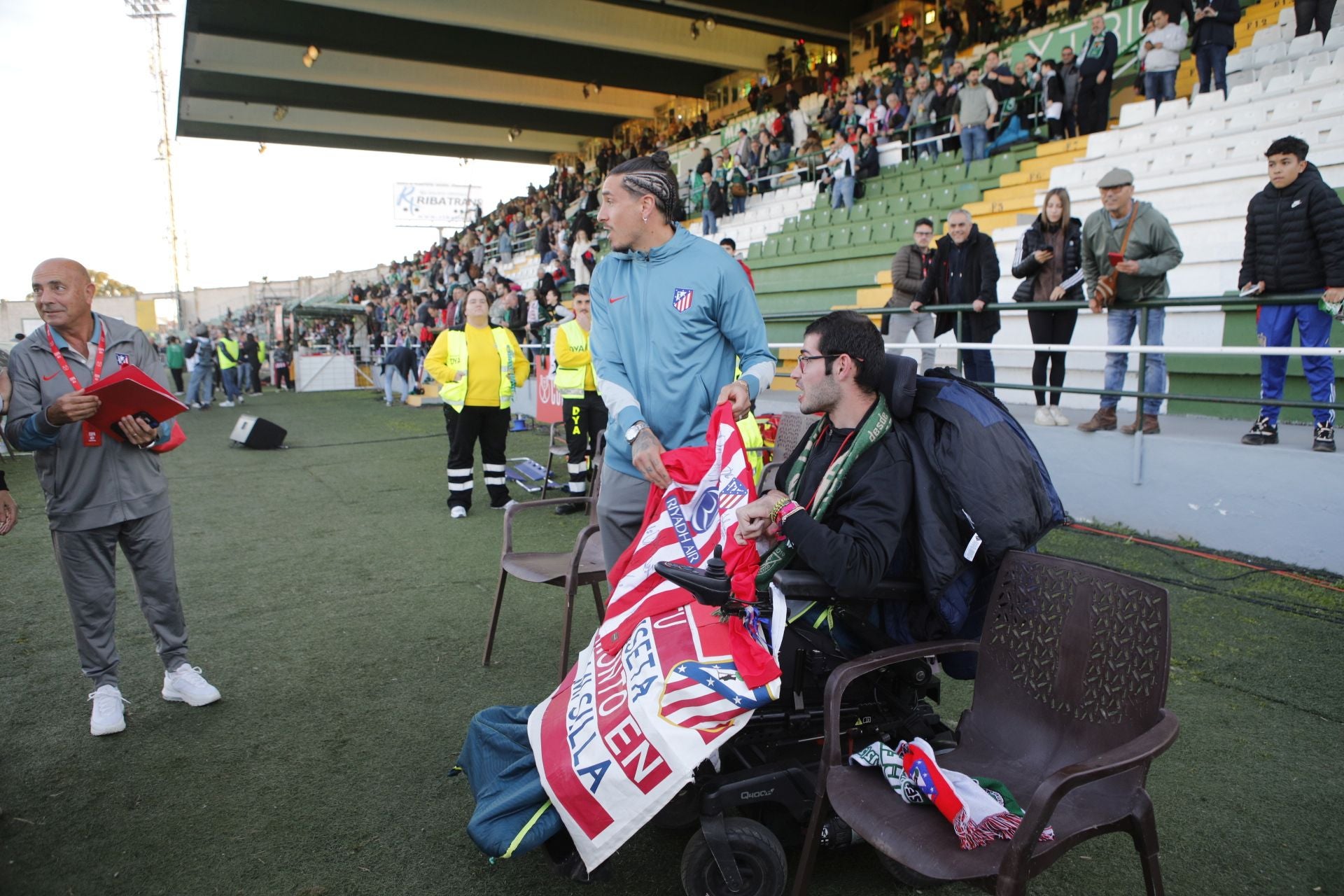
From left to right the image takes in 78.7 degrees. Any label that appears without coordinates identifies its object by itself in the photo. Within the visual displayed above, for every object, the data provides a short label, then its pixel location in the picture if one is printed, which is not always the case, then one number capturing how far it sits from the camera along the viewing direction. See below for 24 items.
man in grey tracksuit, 3.01
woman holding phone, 6.25
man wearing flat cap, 5.48
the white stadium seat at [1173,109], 9.27
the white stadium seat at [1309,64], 8.41
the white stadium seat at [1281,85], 8.39
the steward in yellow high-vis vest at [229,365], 17.36
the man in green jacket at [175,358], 22.03
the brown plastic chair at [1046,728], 1.61
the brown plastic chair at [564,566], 3.31
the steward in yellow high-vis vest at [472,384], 6.55
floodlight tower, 38.12
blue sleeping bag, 2.11
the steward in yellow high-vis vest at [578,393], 7.01
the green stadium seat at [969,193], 11.12
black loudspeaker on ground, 10.85
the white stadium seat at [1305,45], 9.19
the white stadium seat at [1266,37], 10.16
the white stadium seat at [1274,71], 9.03
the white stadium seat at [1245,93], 8.72
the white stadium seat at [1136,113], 9.67
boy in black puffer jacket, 4.76
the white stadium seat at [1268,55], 9.65
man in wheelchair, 2.04
